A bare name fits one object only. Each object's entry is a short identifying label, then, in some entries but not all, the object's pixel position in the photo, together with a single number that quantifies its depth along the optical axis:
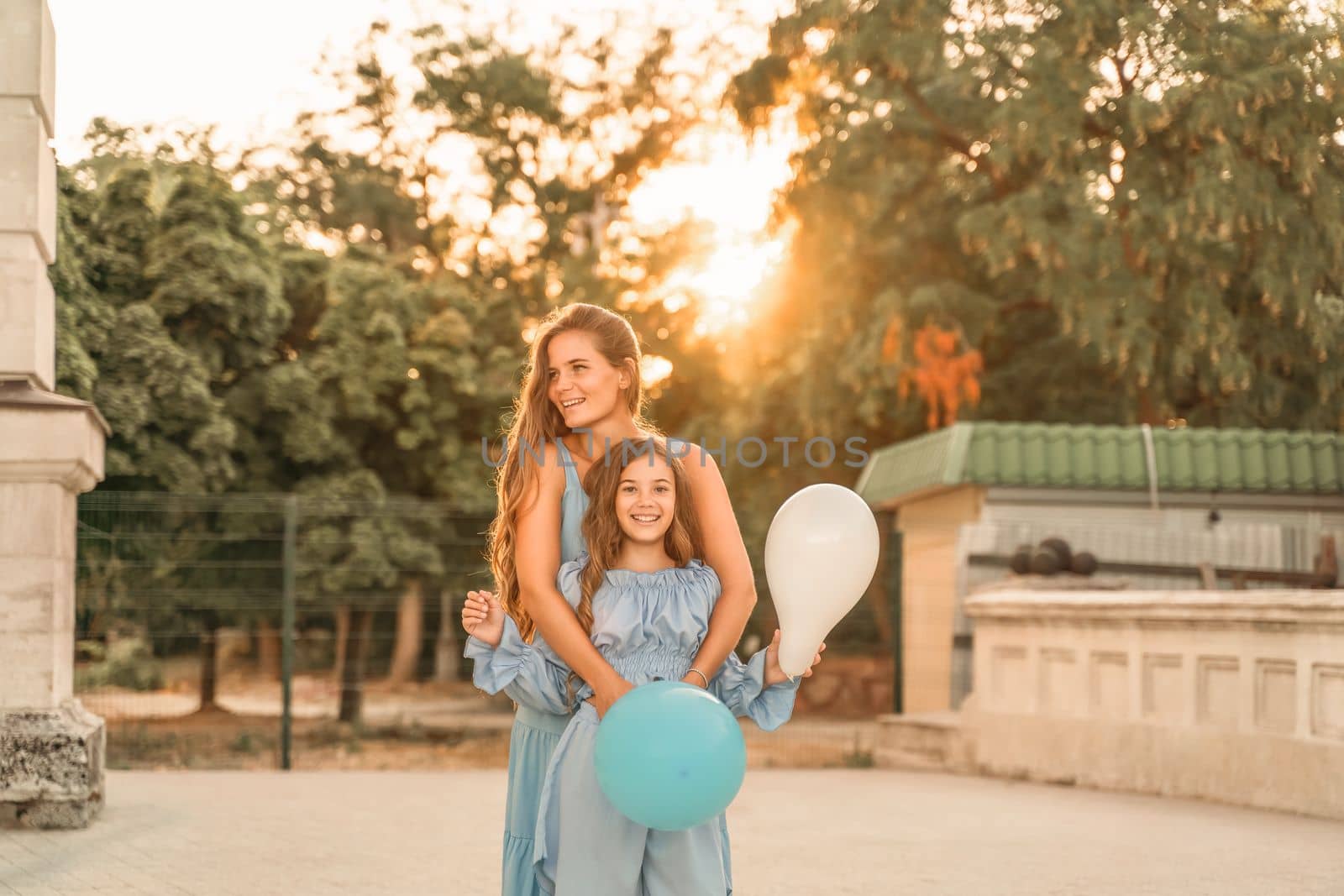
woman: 4.36
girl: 4.21
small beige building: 15.18
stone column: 8.47
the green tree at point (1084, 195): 17.11
